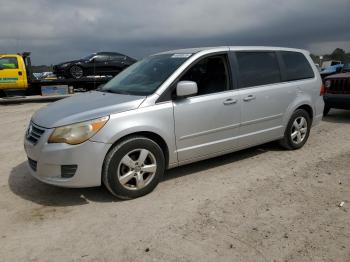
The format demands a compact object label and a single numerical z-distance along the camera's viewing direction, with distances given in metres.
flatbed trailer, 14.54
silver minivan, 3.79
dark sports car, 16.23
